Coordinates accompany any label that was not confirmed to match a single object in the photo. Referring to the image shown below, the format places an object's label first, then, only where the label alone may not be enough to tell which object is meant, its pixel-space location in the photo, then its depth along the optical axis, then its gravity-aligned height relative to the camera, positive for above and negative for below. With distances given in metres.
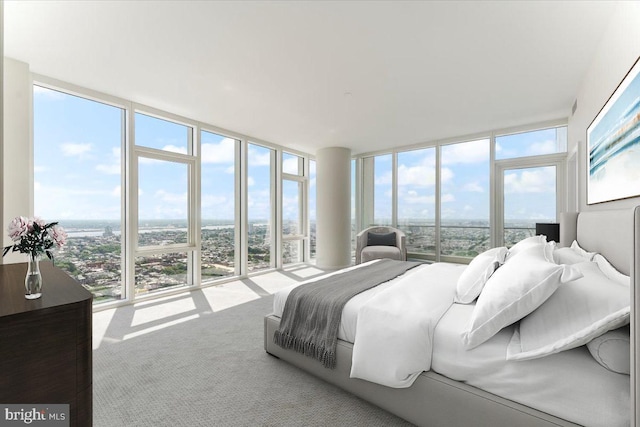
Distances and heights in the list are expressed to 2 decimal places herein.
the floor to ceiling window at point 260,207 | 5.41 +0.13
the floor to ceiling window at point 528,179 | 4.53 +0.57
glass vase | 1.08 -0.27
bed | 1.06 -0.75
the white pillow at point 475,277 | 1.91 -0.46
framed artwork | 1.66 +0.48
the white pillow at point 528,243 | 2.22 -0.25
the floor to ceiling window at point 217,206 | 4.64 +0.13
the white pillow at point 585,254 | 1.87 -0.30
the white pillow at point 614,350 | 1.07 -0.54
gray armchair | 5.22 -0.64
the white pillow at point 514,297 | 1.29 -0.41
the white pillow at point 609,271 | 1.34 -0.32
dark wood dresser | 0.88 -0.46
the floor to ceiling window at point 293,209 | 6.21 +0.09
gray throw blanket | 1.93 -0.77
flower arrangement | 1.14 -0.09
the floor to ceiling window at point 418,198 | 5.82 +0.31
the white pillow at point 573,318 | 1.09 -0.45
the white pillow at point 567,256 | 1.86 -0.31
